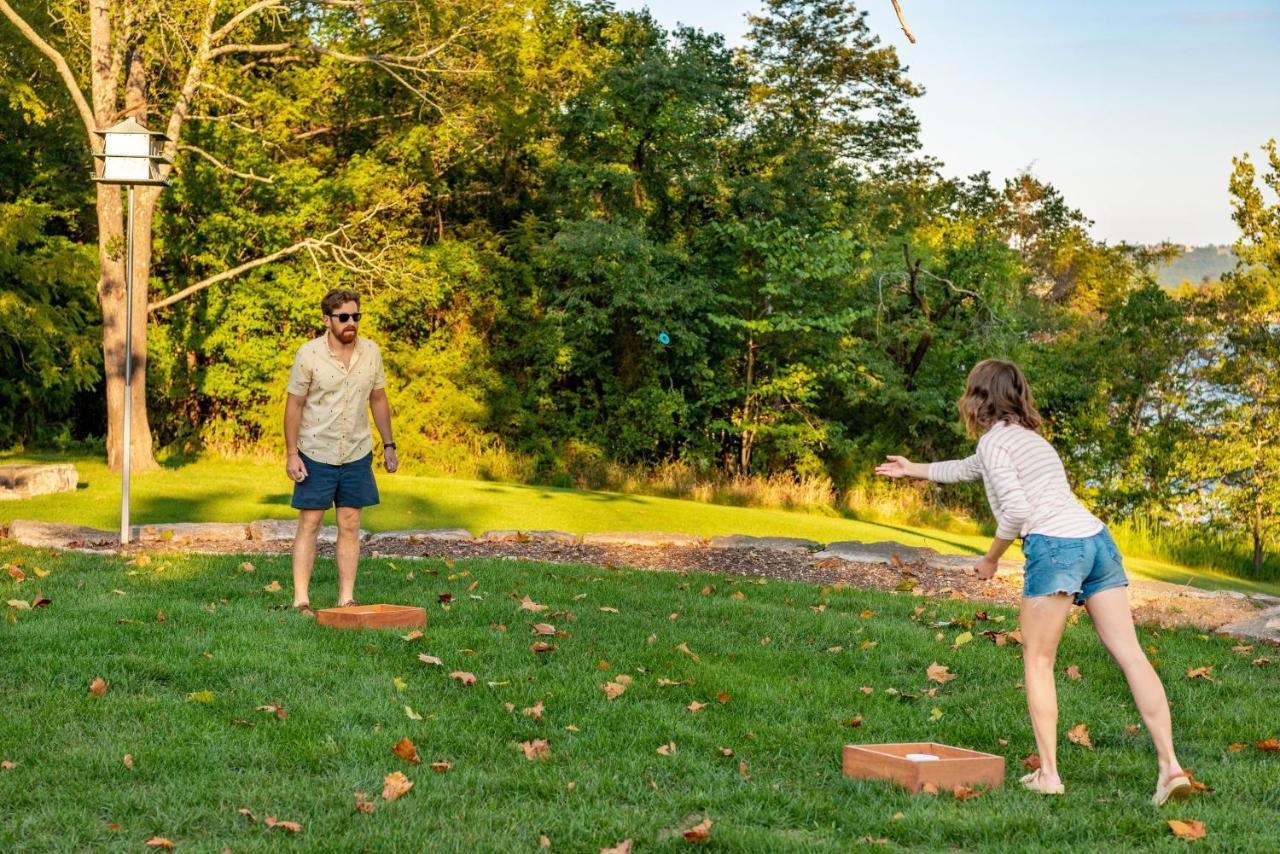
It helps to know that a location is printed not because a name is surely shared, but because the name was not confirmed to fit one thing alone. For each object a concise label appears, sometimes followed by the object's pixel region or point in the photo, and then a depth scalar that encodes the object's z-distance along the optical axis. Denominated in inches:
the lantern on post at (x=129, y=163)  442.9
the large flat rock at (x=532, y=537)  499.5
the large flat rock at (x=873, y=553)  494.0
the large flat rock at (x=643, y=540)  506.9
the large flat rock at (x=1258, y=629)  360.5
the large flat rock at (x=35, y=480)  570.9
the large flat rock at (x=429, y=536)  485.7
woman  190.2
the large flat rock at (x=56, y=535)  434.9
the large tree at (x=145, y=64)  678.5
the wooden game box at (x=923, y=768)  188.1
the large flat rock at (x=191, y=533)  456.8
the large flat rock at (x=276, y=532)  464.8
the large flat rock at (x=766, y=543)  509.7
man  297.6
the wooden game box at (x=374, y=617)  283.1
